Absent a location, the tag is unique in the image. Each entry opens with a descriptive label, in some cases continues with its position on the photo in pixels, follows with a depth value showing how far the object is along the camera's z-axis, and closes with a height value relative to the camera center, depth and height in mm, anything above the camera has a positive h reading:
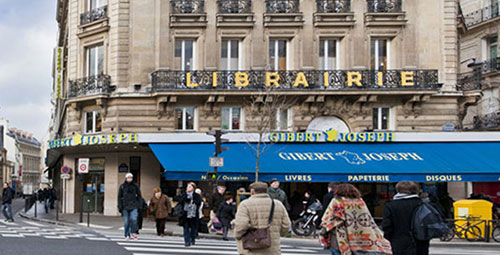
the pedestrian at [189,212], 14703 -932
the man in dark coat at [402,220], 7930 -572
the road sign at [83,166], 22906 +174
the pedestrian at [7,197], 22531 -959
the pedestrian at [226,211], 16531 -997
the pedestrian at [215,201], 18047 -814
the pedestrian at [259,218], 7562 -538
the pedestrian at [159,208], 17391 -996
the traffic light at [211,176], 20350 -128
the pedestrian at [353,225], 7422 -605
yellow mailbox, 18531 -1031
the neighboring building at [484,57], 32594 +6251
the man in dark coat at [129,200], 15414 -688
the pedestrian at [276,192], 17172 -519
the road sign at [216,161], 19838 +338
